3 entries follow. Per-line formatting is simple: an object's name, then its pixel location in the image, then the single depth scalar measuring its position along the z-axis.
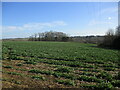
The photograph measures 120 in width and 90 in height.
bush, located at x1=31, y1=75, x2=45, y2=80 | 5.52
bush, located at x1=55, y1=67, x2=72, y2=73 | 6.93
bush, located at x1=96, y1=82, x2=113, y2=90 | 4.55
